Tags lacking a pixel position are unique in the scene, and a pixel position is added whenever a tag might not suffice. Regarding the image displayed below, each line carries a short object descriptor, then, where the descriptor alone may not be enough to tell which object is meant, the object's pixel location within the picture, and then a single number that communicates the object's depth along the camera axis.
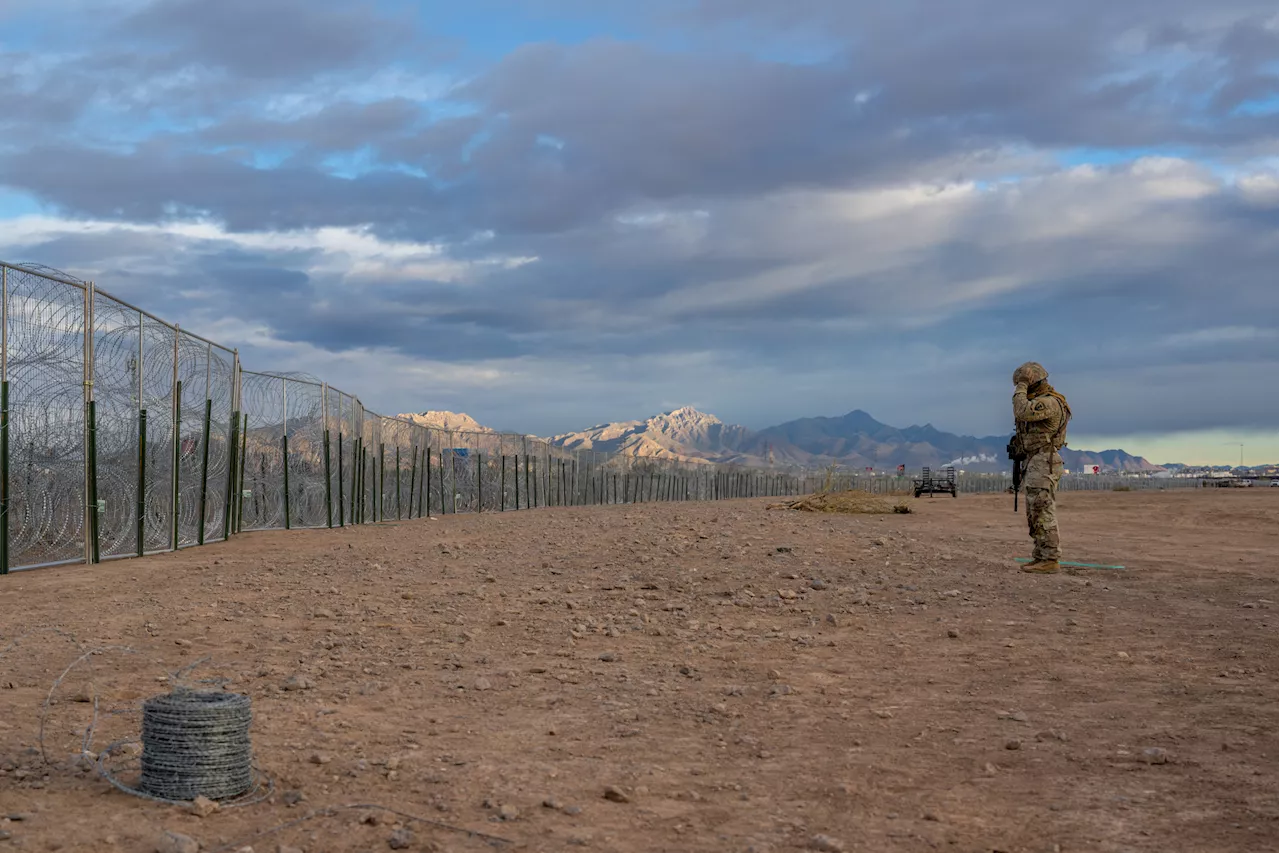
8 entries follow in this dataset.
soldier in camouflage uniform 12.64
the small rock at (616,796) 4.40
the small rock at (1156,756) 4.99
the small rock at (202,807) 4.14
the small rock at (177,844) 3.67
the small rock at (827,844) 3.85
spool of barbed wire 4.23
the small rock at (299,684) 6.31
